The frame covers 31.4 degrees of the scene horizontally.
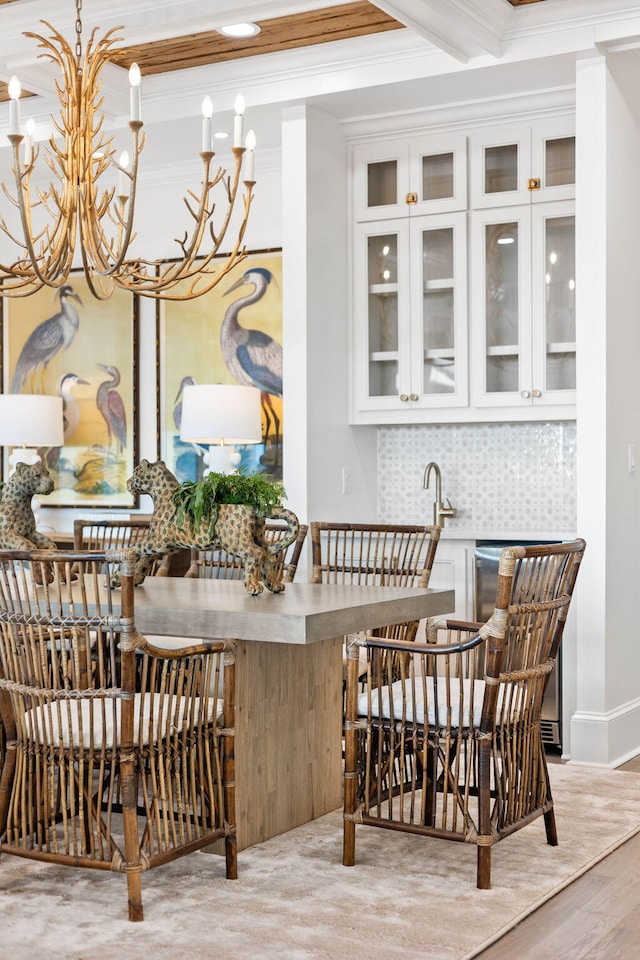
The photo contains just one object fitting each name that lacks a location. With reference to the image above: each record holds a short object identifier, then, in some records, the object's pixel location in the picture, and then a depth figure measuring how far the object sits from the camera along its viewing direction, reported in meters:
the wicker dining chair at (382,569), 3.86
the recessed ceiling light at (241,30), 4.33
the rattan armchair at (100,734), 2.64
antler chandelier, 3.23
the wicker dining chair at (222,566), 4.12
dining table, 2.92
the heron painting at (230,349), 5.60
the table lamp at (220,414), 4.96
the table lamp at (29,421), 5.58
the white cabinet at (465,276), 4.75
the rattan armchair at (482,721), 2.82
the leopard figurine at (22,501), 3.72
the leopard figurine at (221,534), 3.20
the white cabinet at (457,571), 4.82
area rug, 2.50
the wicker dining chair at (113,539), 4.27
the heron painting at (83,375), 6.00
